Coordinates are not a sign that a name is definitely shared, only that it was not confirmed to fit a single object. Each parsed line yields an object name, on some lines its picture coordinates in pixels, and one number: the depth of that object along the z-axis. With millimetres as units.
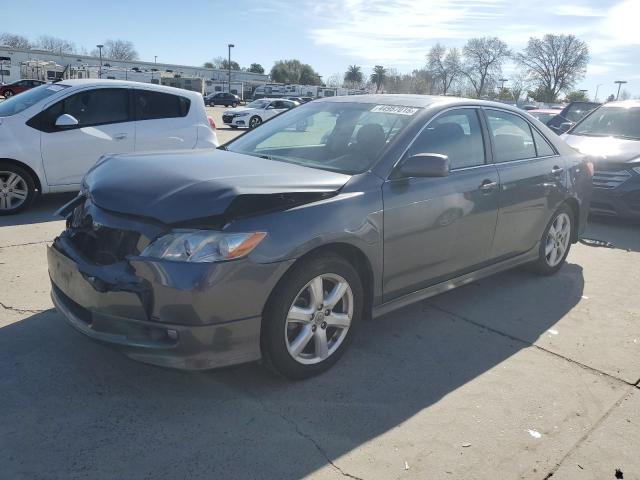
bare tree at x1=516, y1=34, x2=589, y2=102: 80688
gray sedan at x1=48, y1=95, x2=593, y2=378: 2693
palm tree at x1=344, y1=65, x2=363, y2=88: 121338
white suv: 6527
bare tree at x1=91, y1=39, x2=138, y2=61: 115100
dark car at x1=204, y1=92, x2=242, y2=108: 50062
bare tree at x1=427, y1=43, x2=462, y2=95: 80375
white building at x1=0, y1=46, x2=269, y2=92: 56847
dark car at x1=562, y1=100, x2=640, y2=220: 7449
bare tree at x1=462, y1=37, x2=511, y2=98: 78812
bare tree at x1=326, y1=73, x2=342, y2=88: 116838
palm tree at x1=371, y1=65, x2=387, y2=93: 111875
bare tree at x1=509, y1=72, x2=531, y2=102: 79631
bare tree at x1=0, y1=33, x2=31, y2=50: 103044
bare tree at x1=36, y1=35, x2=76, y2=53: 111675
